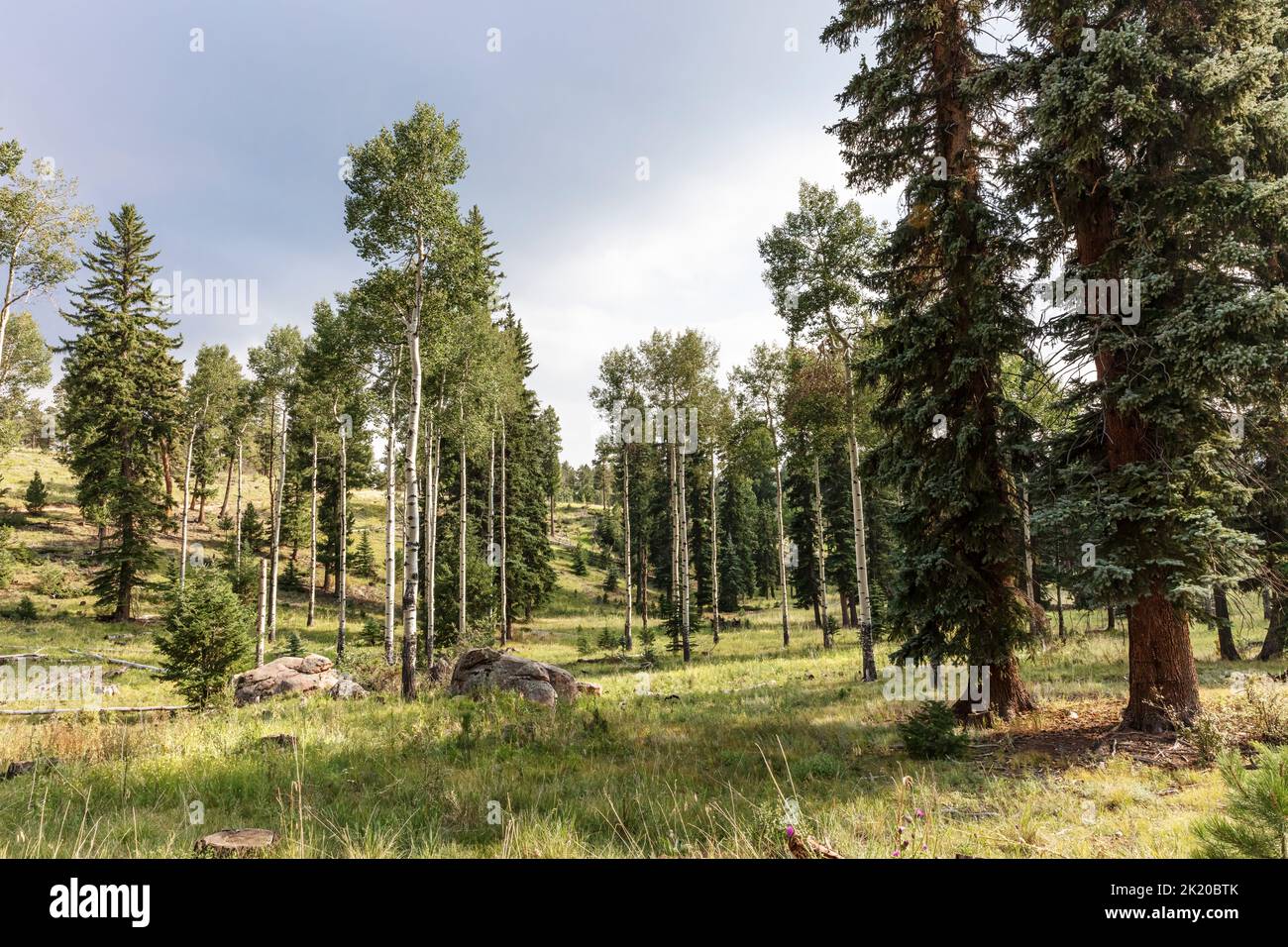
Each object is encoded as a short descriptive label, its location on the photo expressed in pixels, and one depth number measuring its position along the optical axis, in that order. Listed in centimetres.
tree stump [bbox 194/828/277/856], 442
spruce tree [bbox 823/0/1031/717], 892
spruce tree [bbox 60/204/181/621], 2795
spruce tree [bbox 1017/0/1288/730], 695
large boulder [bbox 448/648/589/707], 1383
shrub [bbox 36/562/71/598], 3009
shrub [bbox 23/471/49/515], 3894
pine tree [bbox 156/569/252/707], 1316
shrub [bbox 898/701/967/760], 764
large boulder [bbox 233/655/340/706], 1529
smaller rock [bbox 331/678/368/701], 1447
